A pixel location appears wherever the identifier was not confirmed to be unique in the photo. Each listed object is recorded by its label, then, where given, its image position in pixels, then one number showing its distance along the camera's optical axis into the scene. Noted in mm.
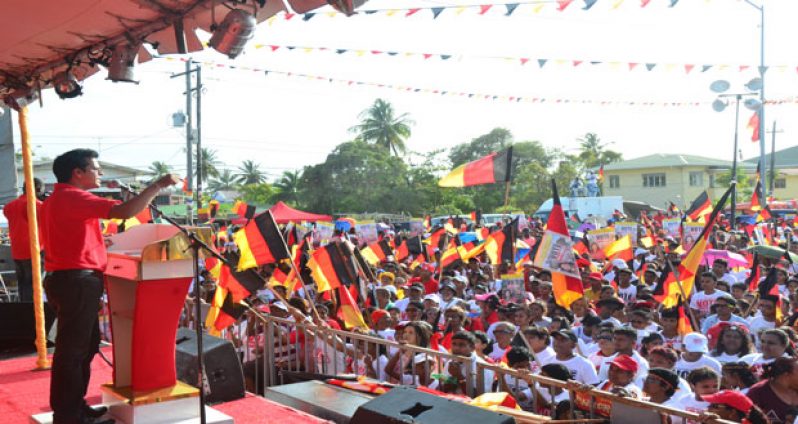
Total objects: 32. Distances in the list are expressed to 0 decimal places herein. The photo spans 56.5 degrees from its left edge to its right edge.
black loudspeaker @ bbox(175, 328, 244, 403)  5621
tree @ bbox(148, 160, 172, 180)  80125
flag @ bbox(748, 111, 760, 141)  26094
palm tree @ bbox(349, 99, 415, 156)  69062
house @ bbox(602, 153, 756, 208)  61469
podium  4195
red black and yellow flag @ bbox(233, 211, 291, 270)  8977
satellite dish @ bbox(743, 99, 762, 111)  21819
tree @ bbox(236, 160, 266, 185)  86500
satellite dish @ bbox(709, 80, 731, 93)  20891
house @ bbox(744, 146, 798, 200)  63531
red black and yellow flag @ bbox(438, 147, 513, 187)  15398
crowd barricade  5633
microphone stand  4055
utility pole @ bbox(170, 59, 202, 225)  30559
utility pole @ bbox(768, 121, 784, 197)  46109
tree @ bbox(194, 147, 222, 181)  76900
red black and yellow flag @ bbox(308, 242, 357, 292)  9836
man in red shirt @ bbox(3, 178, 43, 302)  7562
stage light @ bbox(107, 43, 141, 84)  5559
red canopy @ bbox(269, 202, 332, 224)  27391
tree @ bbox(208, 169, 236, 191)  92062
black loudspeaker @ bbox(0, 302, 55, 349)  7664
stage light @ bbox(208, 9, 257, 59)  4570
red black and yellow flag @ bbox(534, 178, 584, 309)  9305
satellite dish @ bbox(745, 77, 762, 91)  22111
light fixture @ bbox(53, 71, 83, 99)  6395
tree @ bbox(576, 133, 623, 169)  66775
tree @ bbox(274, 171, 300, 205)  61469
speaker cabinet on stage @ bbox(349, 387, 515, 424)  3947
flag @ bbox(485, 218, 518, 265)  13898
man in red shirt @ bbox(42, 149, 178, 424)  4121
